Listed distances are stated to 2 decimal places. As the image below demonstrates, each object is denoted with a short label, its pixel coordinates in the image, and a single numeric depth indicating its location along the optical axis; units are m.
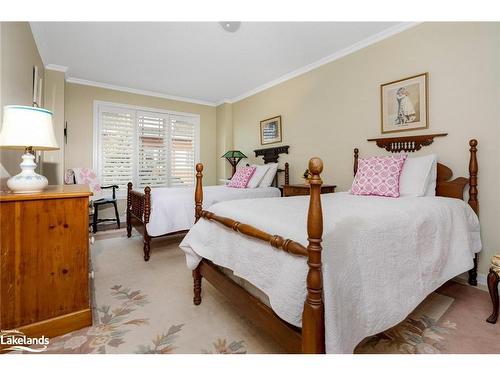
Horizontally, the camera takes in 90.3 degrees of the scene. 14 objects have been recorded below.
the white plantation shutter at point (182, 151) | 5.30
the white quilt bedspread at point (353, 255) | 1.02
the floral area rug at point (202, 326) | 1.40
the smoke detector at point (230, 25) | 2.41
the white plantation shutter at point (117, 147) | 4.53
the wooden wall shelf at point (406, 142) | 2.48
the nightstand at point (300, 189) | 3.17
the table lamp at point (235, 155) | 4.89
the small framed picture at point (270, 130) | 4.30
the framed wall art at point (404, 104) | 2.53
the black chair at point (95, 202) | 3.92
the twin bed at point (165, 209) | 2.77
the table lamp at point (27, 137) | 1.41
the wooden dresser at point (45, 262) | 1.37
